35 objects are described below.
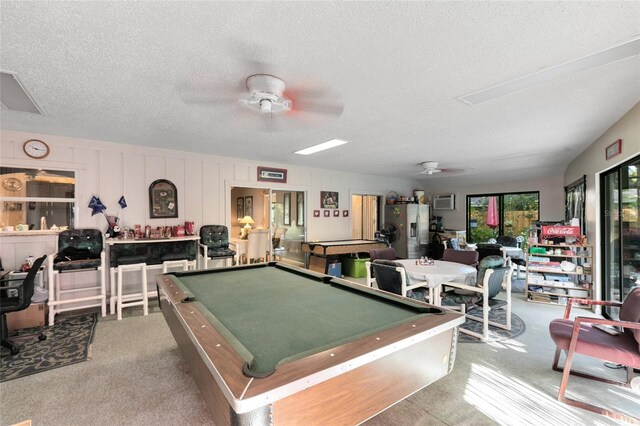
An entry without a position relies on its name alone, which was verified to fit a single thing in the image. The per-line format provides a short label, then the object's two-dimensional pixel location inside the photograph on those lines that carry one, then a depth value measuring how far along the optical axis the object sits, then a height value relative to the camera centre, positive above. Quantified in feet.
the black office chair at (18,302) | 9.65 -3.12
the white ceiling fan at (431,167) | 19.95 +3.44
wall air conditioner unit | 30.25 +1.24
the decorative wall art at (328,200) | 23.86 +1.17
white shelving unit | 14.66 -3.68
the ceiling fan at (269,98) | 7.73 +3.69
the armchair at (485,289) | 10.82 -3.03
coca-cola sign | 15.12 -1.01
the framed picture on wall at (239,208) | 29.36 +0.59
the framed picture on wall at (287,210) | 23.61 +0.29
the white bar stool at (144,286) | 13.20 -3.45
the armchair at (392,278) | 10.71 -2.56
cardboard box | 11.71 -4.39
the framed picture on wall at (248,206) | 27.66 +0.76
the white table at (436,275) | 11.16 -2.52
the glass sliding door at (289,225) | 22.99 -0.98
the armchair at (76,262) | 12.24 -2.16
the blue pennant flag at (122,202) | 15.21 +0.64
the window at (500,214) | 26.81 -0.11
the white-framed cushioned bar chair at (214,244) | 16.24 -1.89
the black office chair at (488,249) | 20.07 -2.63
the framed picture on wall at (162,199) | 16.34 +0.86
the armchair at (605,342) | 6.84 -3.39
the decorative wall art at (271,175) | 20.33 +2.89
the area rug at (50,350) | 8.84 -4.83
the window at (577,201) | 16.70 +0.82
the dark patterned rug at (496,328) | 10.96 -4.89
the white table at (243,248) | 23.66 -2.95
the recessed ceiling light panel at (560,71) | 6.29 +3.67
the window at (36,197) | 13.09 +0.83
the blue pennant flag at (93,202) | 14.47 +0.62
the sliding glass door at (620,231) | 10.75 -0.81
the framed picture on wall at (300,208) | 23.15 +0.45
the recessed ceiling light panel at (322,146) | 14.92 +3.79
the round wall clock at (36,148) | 13.20 +3.13
